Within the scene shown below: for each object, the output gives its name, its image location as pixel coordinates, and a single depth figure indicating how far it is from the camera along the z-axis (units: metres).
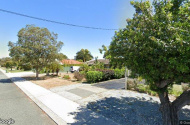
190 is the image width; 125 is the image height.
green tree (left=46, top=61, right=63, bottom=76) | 14.58
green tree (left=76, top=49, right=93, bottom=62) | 57.56
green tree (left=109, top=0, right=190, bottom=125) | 1.94
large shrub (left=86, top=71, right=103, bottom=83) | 10.85
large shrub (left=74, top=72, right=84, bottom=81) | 12.47
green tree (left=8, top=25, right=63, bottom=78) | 12.44
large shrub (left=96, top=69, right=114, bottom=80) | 11.95
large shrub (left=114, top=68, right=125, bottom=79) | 13.16
